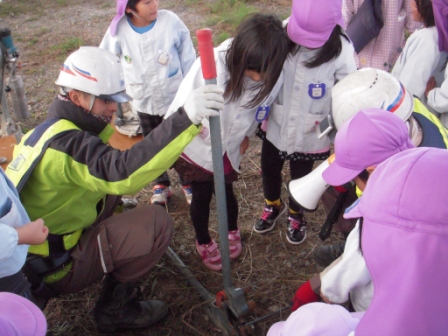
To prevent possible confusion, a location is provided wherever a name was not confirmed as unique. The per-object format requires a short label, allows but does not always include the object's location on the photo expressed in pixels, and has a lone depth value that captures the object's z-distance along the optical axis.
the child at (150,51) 3.02
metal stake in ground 1.60
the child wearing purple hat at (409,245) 0.87
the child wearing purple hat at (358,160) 1.61
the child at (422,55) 2.56
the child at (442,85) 2.38
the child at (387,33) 3.22
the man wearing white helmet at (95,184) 1.71
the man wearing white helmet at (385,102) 1.85
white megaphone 2.14
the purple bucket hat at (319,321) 1.25
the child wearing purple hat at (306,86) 2.02
